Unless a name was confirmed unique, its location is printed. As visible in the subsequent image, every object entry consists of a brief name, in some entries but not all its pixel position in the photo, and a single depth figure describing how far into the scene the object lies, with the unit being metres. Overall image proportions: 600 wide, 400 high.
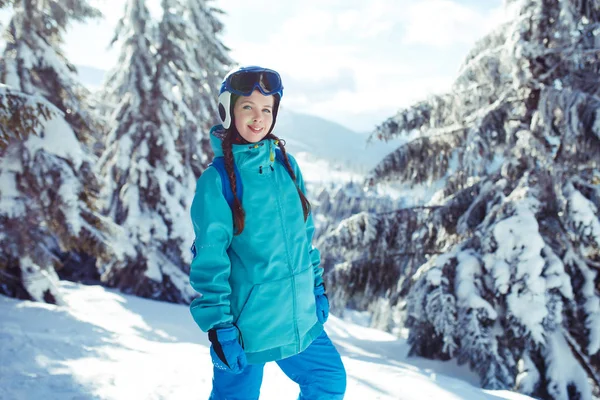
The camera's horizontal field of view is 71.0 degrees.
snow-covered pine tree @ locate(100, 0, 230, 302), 11.73
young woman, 2.14
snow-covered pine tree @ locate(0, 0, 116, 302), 7.11
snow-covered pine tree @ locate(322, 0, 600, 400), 5.52
